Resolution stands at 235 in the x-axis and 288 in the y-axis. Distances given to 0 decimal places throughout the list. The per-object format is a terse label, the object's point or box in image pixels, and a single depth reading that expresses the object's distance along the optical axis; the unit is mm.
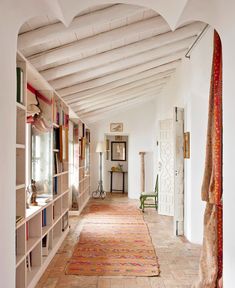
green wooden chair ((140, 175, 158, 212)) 6879
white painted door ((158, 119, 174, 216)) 6528
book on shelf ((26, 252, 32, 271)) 3117
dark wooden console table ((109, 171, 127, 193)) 10414
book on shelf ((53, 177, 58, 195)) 4336
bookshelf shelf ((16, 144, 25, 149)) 2459
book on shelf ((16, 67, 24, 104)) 2498
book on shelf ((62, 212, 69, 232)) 4734
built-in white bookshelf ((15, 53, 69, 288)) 2600
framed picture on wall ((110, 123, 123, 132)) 9281
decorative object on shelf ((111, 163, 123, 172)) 10414
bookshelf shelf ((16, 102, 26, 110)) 2480
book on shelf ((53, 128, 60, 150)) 4186
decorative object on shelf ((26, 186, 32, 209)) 3351
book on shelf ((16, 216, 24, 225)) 2444
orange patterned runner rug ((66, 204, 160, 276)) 3410
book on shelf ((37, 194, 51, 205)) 3643
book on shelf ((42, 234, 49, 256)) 3625
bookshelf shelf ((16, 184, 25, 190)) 2439
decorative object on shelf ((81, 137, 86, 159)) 7155
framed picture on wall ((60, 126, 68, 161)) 4338
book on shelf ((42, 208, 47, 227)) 3770
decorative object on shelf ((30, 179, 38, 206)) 3381
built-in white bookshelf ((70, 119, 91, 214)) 6652
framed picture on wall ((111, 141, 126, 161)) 10648
